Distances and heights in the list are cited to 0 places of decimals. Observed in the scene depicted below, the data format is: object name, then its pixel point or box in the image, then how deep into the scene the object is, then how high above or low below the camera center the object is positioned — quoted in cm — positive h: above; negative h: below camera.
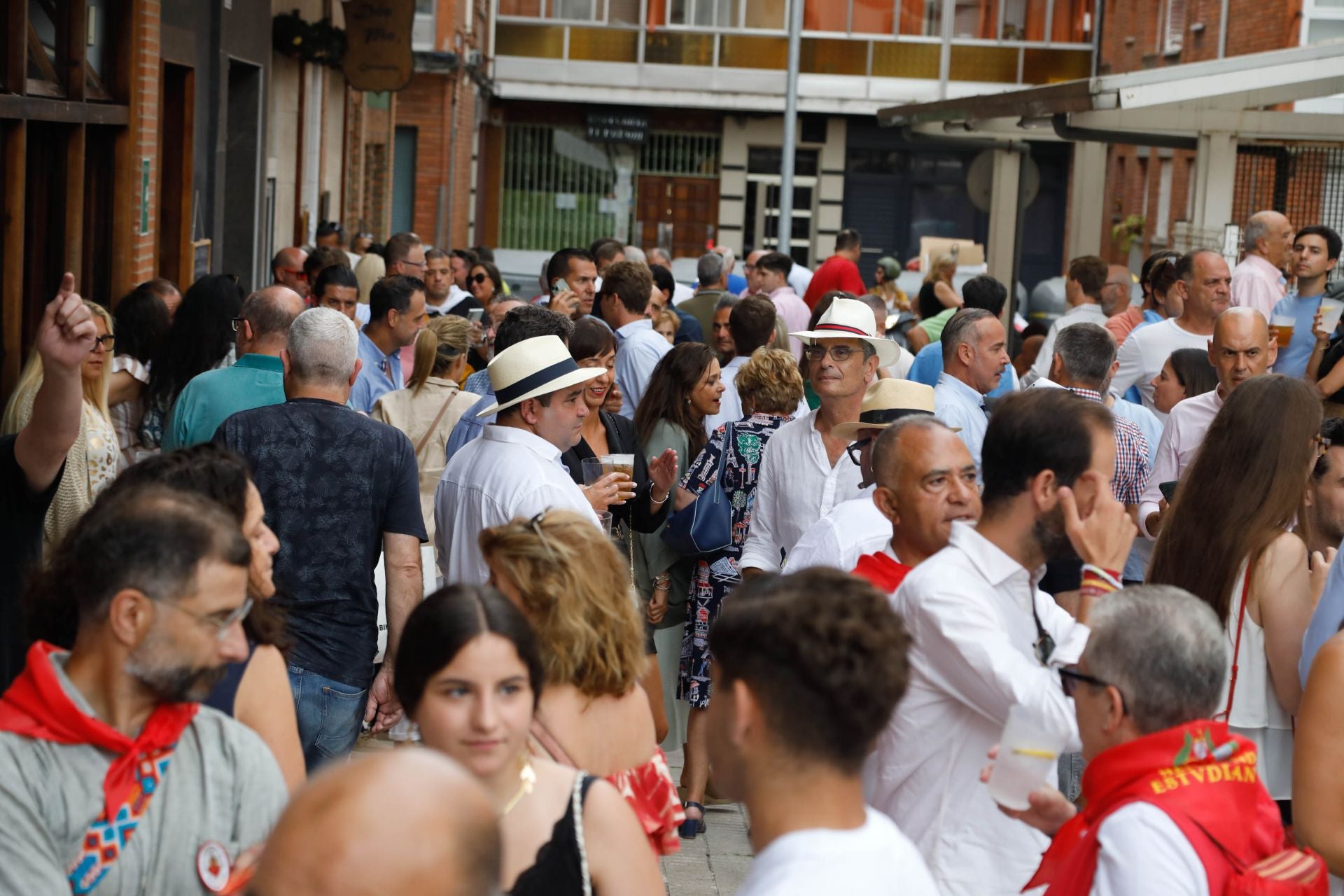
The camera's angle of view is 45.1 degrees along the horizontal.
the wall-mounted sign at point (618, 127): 3500 +209
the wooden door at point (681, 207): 3609 +46
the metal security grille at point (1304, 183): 1783 +88
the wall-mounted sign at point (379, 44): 1678 +173
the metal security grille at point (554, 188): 3572 +74
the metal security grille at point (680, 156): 3600 +160
